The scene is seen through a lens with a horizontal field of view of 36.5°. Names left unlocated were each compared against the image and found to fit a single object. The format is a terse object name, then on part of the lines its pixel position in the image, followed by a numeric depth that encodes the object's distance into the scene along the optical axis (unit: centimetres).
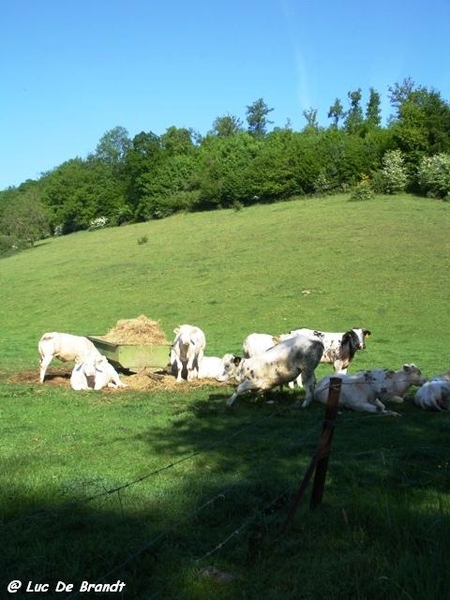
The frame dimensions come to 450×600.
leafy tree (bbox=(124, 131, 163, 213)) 8938
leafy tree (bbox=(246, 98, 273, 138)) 12225
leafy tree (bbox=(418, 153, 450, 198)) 5859
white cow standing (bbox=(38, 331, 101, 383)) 1634
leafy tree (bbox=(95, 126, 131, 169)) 11975
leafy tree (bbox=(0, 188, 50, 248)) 9185
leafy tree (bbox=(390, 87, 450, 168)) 6347
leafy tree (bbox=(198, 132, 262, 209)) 7338
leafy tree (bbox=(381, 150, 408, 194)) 6247
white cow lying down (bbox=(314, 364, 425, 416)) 1184
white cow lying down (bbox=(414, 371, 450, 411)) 1180
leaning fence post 564
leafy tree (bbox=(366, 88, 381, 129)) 10956
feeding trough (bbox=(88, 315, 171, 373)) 1719
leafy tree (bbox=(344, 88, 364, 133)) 11321
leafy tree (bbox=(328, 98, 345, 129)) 11562
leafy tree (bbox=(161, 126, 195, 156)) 9500
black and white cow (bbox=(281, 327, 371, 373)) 1596
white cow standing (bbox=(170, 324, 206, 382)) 1653
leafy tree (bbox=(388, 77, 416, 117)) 8931
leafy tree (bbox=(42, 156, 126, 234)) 9569
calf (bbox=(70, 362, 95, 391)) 1539
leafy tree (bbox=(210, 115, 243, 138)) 11981
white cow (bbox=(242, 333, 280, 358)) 1598
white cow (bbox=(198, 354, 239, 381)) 1702
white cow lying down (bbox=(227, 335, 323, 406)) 1238
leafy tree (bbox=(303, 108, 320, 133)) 11156
